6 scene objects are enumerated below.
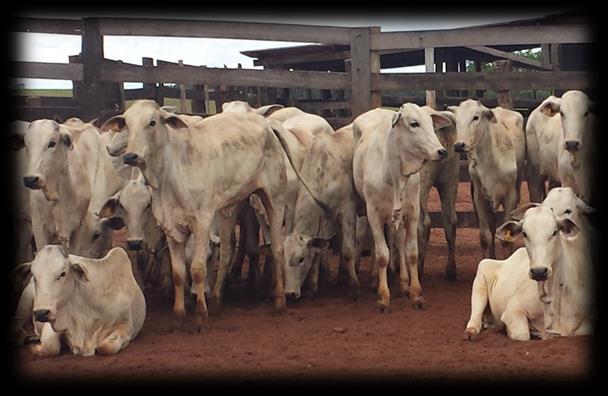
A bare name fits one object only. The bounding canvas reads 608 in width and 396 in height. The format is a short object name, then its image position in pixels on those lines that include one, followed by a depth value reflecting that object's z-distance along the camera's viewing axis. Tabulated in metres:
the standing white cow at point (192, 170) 9.63
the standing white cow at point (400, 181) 10.29
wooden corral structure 12.94
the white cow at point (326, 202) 11.28
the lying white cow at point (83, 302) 8.36
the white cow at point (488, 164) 11.52
